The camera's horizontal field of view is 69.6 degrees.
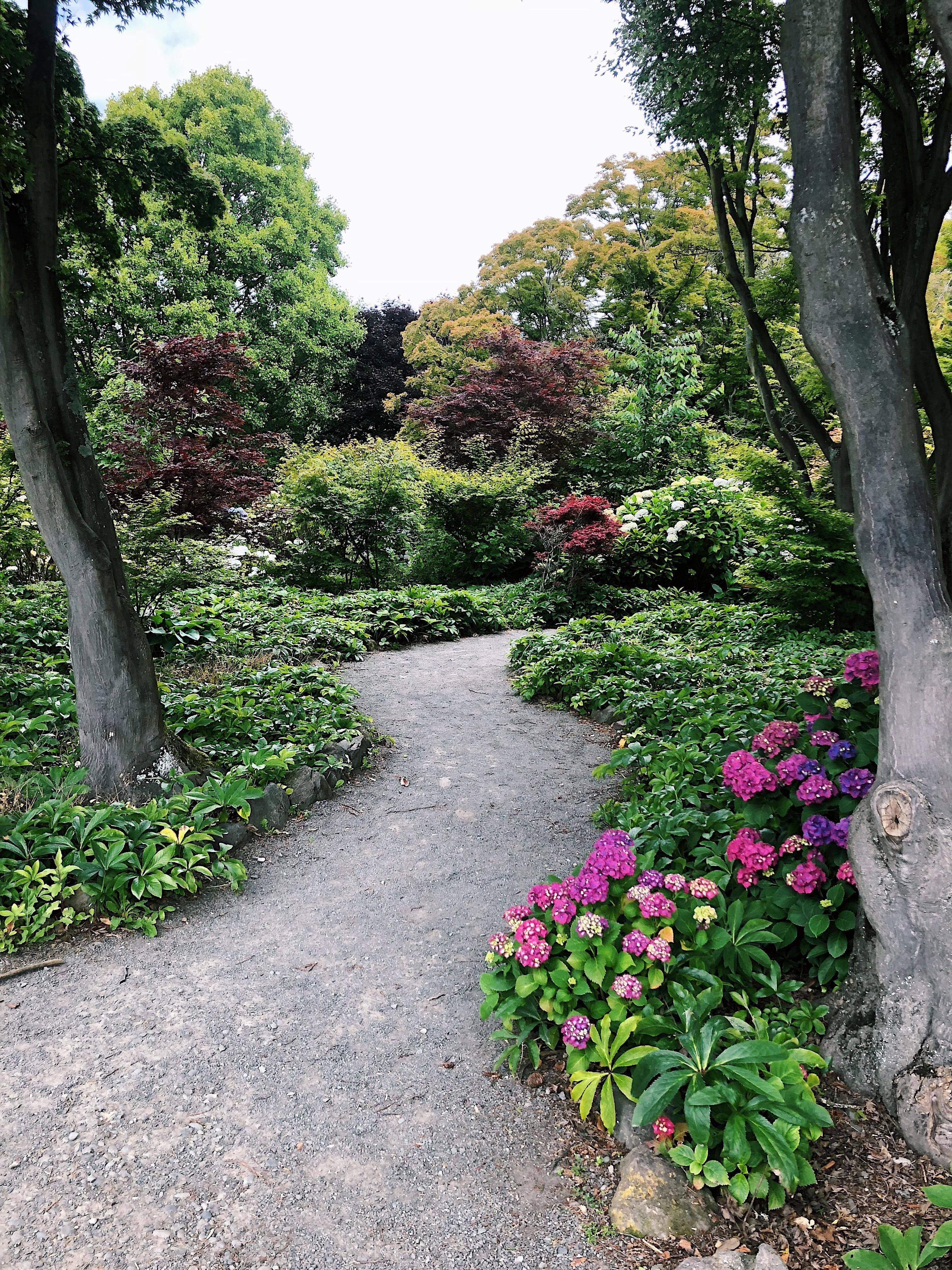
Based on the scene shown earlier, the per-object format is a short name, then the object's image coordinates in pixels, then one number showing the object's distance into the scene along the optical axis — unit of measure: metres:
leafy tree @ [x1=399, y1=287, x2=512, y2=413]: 16.50
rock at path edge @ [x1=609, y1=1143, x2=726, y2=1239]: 1.51
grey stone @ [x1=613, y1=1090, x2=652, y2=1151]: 1.68
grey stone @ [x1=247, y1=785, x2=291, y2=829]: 3.52
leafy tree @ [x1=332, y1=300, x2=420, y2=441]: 18.81
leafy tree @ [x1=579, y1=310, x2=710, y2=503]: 11.61
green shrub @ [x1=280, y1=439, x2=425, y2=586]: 9.01
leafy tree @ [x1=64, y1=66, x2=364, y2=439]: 15.41
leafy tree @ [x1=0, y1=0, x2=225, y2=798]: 3.14
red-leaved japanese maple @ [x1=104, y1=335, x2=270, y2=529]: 8.05
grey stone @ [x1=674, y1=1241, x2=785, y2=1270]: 1.38
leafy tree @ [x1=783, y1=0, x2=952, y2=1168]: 1.66
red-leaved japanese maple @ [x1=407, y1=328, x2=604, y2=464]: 11.75
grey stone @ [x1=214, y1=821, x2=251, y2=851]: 3.28
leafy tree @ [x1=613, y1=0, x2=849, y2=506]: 3.40
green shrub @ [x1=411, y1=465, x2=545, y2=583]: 10.05
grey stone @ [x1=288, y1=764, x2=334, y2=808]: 3.83
